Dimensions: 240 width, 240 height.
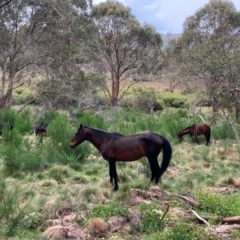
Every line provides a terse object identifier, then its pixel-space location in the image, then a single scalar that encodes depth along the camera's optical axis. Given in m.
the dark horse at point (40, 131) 11.35
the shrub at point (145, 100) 24.56
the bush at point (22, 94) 25.87
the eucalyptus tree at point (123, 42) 28.09
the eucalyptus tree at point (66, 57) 16.39
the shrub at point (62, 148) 8.14
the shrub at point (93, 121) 10.80
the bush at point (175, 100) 30.08
